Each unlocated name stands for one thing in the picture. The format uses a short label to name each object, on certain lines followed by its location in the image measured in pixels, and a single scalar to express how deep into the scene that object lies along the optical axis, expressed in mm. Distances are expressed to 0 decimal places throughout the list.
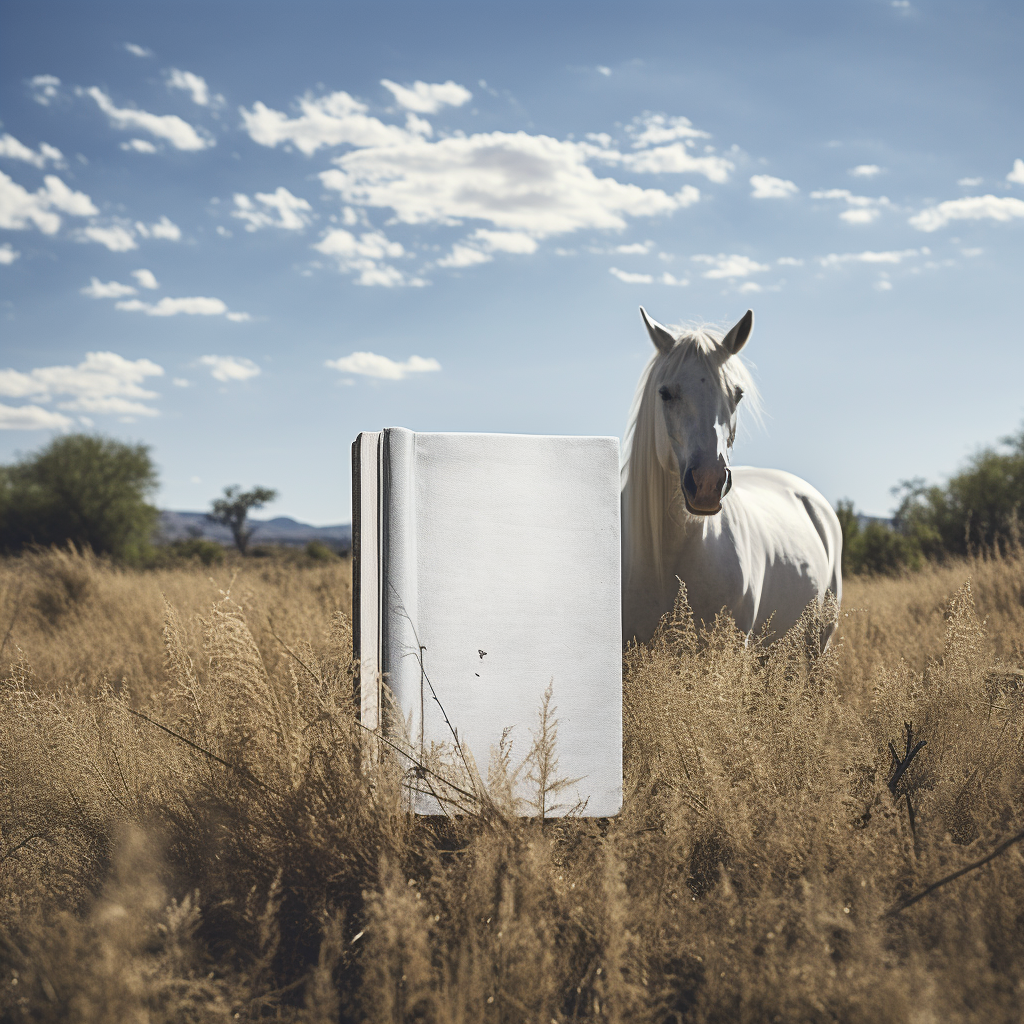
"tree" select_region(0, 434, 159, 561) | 28328
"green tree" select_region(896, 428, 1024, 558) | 20625
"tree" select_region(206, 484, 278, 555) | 66250
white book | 1986
